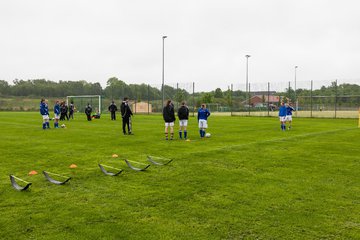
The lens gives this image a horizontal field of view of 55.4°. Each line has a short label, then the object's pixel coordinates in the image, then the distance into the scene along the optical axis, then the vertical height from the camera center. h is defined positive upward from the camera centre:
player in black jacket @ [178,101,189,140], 16.70 -0.46
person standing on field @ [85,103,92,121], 32.97 -0.62
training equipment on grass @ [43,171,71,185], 7.81 -1.75
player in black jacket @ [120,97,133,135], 18.22 -0.39
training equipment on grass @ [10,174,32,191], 7.23 -1.74
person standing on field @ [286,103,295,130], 22.24 -0.46
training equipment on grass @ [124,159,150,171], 9.35 -1.73
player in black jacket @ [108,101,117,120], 34.22 -0.43
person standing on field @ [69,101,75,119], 36.04 -0.46
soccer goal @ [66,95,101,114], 55.28 +0.60
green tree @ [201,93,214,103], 81.56 +1.66
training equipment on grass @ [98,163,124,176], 8.75 -1.75
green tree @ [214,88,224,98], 105.46 +3.54
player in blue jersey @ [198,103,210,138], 17.61 -0.63
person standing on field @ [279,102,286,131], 21.69 -0.58
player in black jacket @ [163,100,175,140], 16.34 -0.40
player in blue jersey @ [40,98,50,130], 22.02 -0.29
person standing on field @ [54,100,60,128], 23.90 -0.45
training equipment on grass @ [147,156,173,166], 10.25 -1.74
